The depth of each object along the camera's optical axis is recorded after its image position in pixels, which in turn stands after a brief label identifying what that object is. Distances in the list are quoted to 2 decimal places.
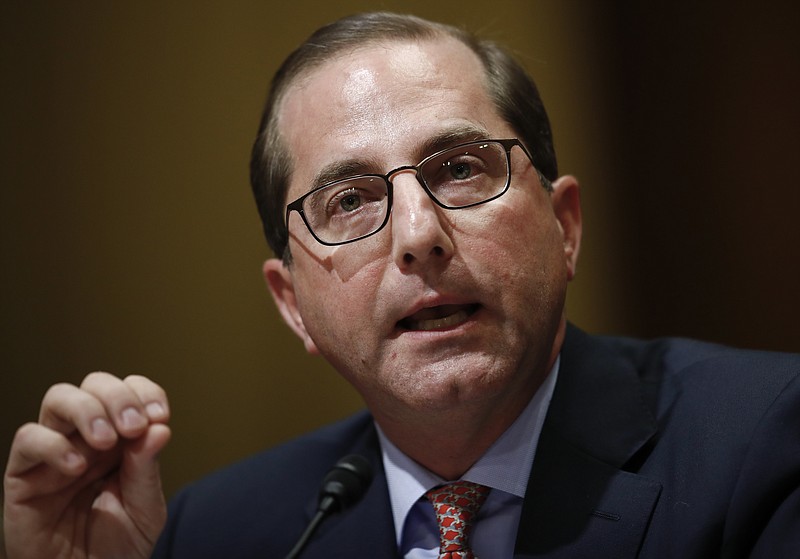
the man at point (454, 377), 1.78
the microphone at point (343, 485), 1.81
